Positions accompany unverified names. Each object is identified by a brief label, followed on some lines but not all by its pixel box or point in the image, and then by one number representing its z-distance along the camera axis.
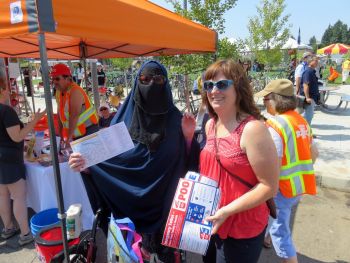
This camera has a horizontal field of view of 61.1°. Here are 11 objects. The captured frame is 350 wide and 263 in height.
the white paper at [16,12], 1.85
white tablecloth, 3.24
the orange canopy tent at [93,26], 1.85
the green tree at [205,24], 6.11
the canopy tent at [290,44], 14.64
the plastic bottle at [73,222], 2.35
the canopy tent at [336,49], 27.11
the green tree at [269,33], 14.12
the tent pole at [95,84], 7.10
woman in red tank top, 1.50
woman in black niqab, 1.96
